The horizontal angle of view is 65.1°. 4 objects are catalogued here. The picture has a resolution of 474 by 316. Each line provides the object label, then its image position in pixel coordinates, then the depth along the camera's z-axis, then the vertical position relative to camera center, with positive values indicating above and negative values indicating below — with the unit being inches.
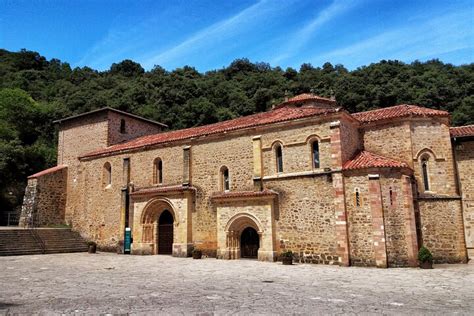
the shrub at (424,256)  605.1 -64.7
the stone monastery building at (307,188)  645.3 +62.5
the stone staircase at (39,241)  893.8 -39.9
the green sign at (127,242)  928.9 -46.1
